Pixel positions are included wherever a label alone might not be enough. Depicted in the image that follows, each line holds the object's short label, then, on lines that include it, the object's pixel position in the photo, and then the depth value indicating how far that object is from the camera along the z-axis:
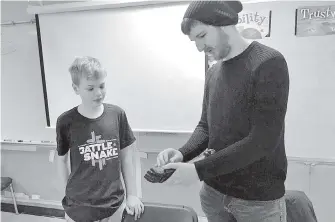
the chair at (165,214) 1.21
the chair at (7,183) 2.12
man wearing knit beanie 0.70
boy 1.17
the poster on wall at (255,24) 1.47
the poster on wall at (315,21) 1.38
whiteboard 1.64
